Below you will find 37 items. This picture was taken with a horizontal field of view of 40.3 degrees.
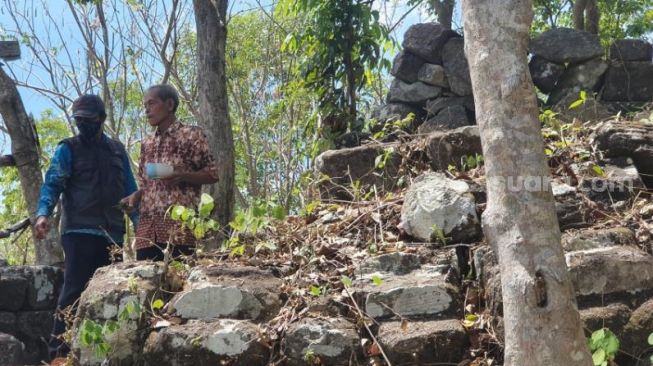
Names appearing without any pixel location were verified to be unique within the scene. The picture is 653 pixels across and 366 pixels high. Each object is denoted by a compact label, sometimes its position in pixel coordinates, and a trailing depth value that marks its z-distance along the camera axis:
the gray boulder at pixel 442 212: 4.60
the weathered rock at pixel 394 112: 8.19
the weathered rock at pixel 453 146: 5.70
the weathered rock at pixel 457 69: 8.37
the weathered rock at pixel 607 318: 3.76
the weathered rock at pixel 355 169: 5.89
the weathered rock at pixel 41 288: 6.41
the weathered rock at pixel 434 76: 8.44
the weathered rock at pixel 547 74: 8.45
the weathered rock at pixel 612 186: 4.83
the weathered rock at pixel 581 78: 8.37
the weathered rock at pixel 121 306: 4.34
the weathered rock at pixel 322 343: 4.03
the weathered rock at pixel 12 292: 6.37
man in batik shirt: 5.12
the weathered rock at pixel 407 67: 8.62
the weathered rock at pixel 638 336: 3.74
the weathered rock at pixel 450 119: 7.96
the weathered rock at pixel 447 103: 8.28
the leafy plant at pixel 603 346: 3.40
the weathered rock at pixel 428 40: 8.55
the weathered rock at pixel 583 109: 7.44
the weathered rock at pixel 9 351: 5.16
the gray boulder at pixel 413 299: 4.17
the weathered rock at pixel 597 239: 4.21
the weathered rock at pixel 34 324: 6.31
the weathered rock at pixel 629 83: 8.38
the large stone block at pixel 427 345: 3.89
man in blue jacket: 5.26
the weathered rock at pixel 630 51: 8.54
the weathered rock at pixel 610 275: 3.92
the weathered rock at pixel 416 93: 8.47
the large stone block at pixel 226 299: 4.37
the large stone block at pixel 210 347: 4.13
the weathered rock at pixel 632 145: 5.11
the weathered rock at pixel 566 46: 8.42
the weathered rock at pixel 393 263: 4.50
